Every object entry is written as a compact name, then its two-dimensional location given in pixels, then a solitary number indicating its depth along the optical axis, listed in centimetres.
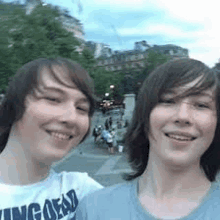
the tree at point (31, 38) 889
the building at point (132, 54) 6325
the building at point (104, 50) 6652
